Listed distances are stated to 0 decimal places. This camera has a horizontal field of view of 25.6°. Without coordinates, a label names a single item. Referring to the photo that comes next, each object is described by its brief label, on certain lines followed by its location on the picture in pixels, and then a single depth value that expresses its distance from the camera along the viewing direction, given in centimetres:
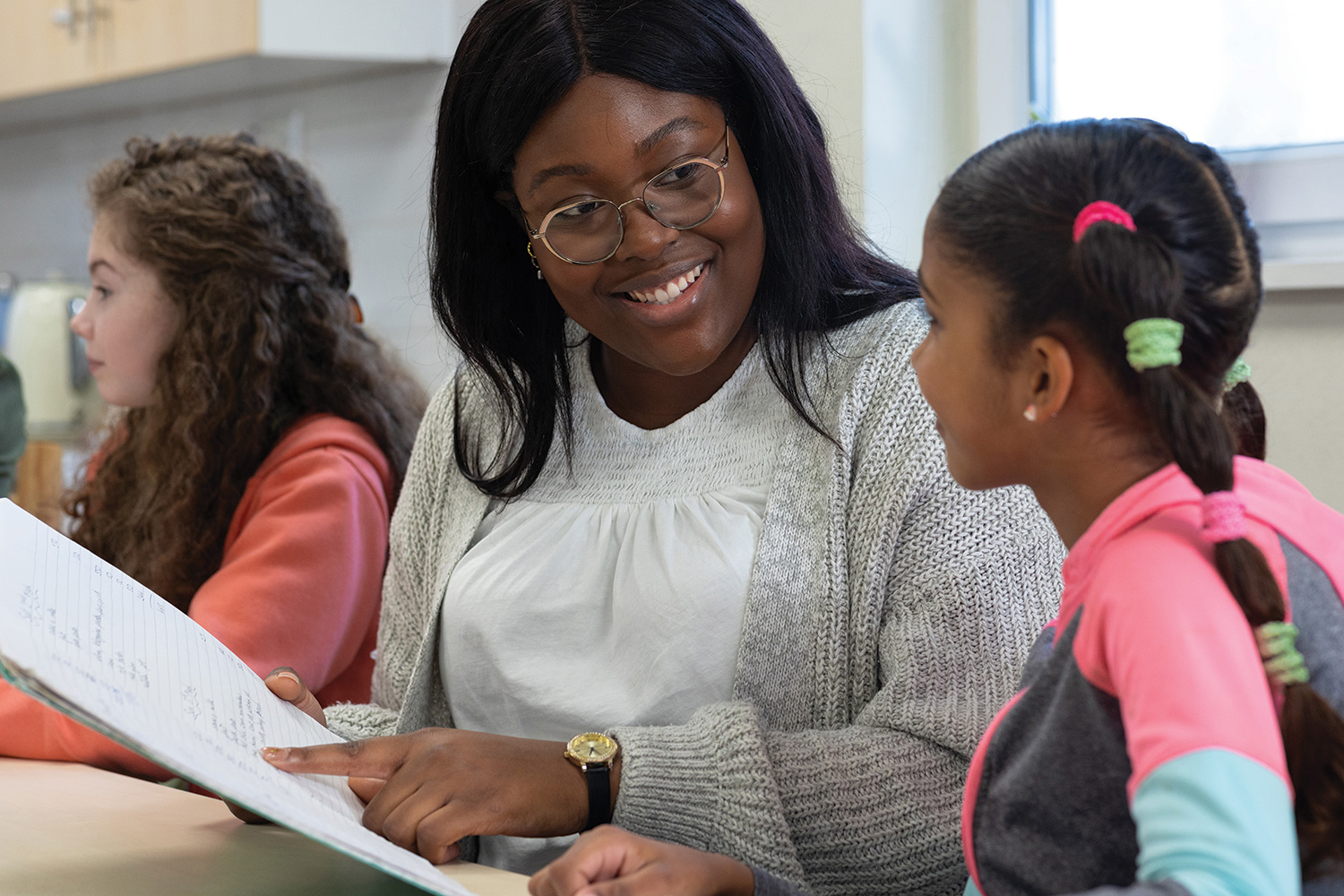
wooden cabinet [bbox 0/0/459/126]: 296
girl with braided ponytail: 127
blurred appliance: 364
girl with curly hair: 211
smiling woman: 166
